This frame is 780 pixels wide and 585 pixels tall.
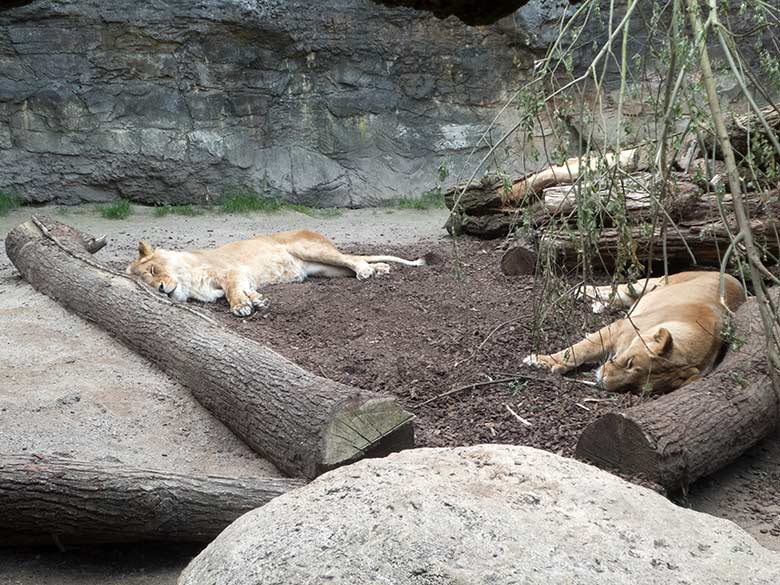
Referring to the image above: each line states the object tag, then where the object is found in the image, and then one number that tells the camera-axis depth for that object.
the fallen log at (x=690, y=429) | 4.18
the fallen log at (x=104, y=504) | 3.74
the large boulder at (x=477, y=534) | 2.52
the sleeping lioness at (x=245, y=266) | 7.93
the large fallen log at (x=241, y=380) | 4.23
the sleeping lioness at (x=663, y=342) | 5.27
